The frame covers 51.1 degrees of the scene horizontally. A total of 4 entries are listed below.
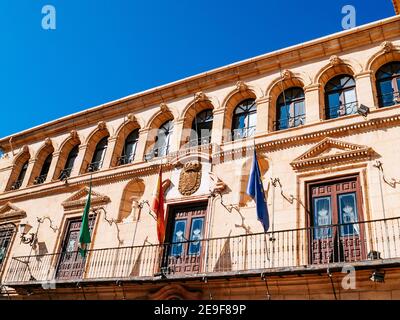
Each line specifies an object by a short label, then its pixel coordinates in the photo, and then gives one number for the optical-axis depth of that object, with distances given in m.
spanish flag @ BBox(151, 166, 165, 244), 10.93
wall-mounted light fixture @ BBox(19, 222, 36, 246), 14.22
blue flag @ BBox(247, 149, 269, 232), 9.65
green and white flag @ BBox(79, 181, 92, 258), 11.75
